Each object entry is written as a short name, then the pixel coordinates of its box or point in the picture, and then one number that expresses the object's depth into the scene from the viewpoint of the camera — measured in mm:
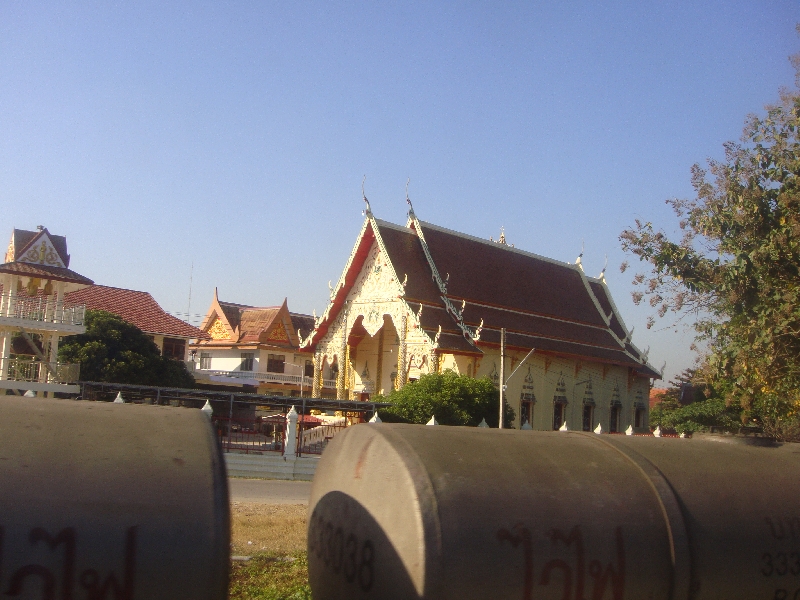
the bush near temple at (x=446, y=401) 23859
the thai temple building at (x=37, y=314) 27438
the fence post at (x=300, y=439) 22944
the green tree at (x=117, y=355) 29047
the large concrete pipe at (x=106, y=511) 2941
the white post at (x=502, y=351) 23453
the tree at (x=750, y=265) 13430
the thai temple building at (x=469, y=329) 28922
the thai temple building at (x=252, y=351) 41428
